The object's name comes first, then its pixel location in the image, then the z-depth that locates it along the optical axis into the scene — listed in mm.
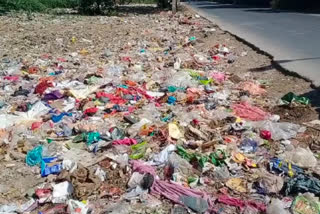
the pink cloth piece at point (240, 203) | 3367
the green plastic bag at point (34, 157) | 4326
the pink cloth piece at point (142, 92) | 6660
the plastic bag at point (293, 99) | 5779
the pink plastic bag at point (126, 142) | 4687
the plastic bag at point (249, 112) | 5451
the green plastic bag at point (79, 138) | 4906
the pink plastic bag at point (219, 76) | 7688
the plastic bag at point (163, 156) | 4191
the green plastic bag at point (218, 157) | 4125
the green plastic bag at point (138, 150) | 4350
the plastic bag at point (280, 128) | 4777
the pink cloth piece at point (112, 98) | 6384
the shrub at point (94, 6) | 23281
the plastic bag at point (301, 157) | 4066
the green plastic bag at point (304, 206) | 3271
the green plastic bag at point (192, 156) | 4082
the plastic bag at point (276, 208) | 3246
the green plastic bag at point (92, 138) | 4836
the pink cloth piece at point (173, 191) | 3506
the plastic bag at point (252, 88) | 6735
